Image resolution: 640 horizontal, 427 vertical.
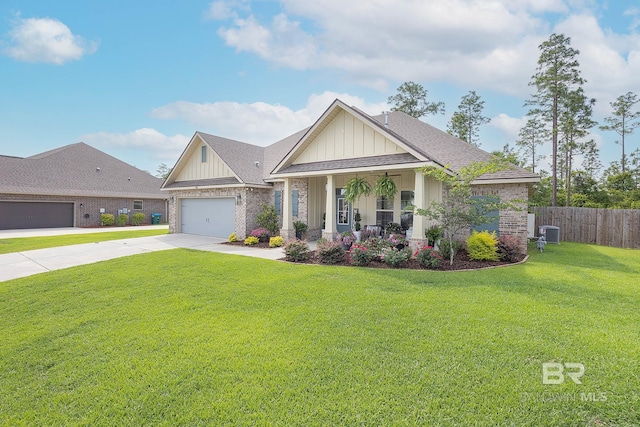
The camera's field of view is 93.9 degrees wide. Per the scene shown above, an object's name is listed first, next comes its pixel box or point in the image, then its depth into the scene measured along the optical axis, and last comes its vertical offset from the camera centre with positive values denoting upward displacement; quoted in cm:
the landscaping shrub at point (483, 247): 919 -110
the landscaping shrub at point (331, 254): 930 -137
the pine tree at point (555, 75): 2050 +961
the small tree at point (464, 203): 862 +22
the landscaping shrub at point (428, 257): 835 -132
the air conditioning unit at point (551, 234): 1438 -103
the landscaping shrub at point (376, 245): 914 -108
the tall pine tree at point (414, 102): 2838 +1046
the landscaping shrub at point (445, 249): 938 -119
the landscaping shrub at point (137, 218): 2594 -87
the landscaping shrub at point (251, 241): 1367 -145
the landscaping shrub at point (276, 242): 1311 -143
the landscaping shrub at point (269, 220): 1496 -53
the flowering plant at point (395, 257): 854 -135
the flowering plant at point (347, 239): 1091 -105
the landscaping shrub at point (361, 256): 885 -136
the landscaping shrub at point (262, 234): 1438 -118
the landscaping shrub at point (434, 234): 1056 -81
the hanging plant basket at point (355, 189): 1152 +83
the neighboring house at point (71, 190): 2089 +138
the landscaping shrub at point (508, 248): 949 -115
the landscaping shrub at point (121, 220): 2488 -101
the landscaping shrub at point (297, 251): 963 -134
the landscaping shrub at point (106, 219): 2398 -91
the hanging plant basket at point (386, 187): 1129 +90
